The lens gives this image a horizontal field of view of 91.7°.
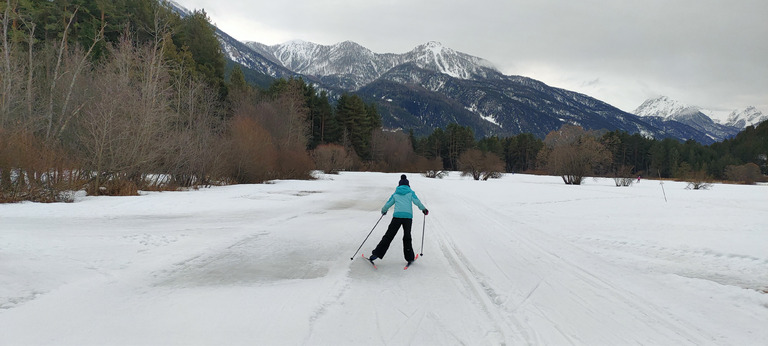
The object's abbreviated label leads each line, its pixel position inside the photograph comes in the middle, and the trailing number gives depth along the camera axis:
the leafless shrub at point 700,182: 31.94
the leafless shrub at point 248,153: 26.97
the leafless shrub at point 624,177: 36.12
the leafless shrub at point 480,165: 50.44
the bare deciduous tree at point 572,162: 39.34
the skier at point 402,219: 6.82
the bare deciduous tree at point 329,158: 48.91
